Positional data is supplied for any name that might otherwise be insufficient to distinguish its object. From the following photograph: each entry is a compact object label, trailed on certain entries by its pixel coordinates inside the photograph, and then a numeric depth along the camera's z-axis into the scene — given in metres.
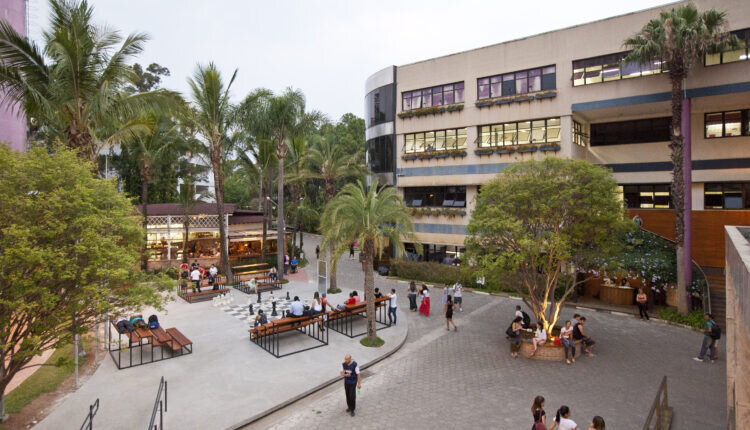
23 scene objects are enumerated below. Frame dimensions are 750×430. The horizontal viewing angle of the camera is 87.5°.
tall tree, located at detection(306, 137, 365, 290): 27.58
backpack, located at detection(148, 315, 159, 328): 14.39
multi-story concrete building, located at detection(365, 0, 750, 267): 21.58
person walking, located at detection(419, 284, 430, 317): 19.41
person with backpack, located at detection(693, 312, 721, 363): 13.16
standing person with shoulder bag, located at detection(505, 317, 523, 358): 14.17
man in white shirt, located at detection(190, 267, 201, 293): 21.66
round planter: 13.79
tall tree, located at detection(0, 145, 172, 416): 7.33
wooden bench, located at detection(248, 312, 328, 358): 14.27
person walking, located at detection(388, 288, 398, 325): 17.41
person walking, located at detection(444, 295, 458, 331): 16.97
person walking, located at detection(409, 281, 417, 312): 20.20
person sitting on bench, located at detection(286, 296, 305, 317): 15.31
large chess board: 18.12
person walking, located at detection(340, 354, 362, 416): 9.91
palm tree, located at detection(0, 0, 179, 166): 10.81
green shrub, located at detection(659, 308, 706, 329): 17.17
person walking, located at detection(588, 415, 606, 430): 7.02
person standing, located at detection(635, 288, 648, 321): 18.39
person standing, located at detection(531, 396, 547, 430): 7.97
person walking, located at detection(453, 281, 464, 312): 20.00
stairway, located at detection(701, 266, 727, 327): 17.80
